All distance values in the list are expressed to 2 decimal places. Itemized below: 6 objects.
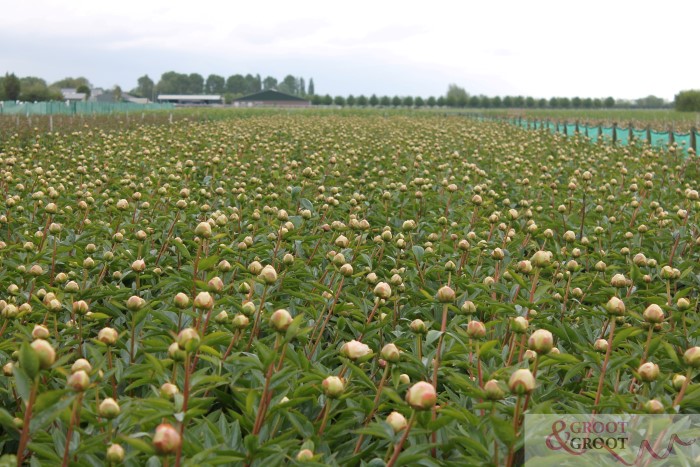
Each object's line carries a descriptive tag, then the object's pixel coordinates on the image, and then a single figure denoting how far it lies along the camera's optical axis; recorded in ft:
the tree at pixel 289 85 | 501.15
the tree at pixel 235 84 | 457.68
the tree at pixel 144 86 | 428.15
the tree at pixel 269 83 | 477.77
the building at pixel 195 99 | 360.52
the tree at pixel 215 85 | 448.65
